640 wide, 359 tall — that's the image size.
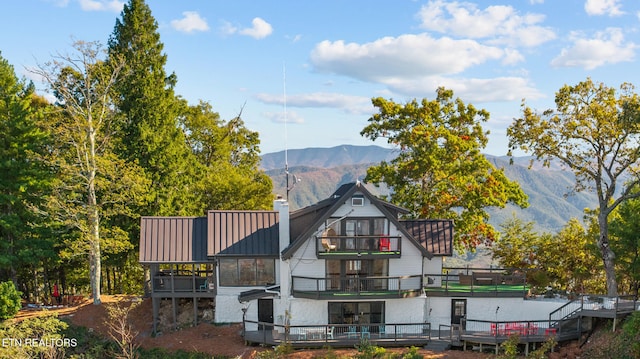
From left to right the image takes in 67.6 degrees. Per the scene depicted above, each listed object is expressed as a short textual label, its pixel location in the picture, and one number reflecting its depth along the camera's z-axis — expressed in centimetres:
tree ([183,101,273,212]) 4009
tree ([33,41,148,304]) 2899
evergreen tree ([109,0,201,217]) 3259
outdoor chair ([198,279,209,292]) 2775
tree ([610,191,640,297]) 2852
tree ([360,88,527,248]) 3016
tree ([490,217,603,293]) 3312
